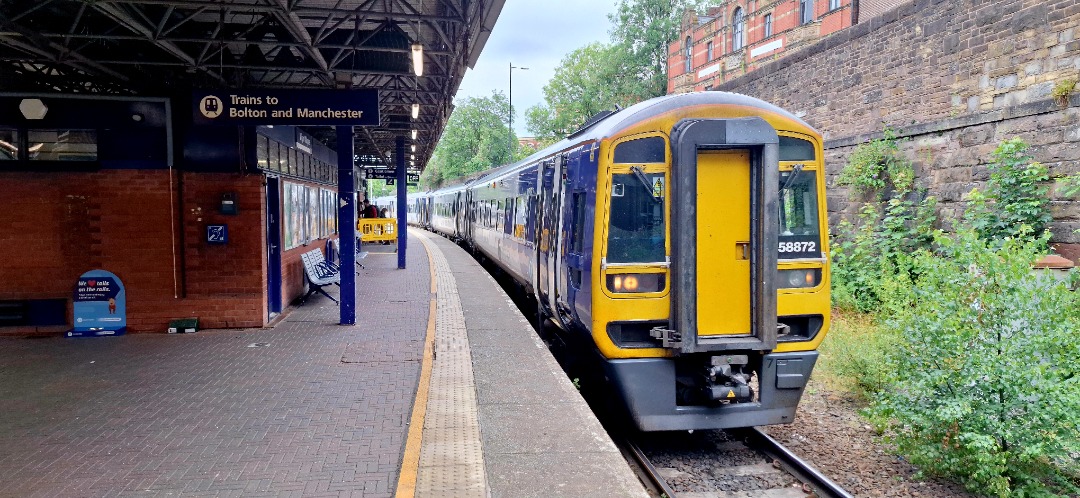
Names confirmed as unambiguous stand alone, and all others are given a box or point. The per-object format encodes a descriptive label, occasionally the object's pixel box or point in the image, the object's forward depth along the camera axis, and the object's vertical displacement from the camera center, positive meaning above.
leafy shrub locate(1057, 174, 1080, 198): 8.02 +0.31
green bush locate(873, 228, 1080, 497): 4.73 -1.19
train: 5.13 -0.34
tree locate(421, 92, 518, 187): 63.72 +8.09
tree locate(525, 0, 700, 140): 43.62 +10.26
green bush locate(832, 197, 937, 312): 10.98 -0.56
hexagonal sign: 7.87 +1.31
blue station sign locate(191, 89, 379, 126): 7.91 +1.34
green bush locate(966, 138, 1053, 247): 8.73 +0.20
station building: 7.88 +0.72
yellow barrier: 21.05 -0.31
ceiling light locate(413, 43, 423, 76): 7.10 +1.71
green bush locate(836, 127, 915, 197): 11.51 +0.79
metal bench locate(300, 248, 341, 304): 10.79 -0.89
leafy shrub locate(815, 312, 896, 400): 7.12 -1.63
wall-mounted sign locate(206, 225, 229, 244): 8.57 -0.16
